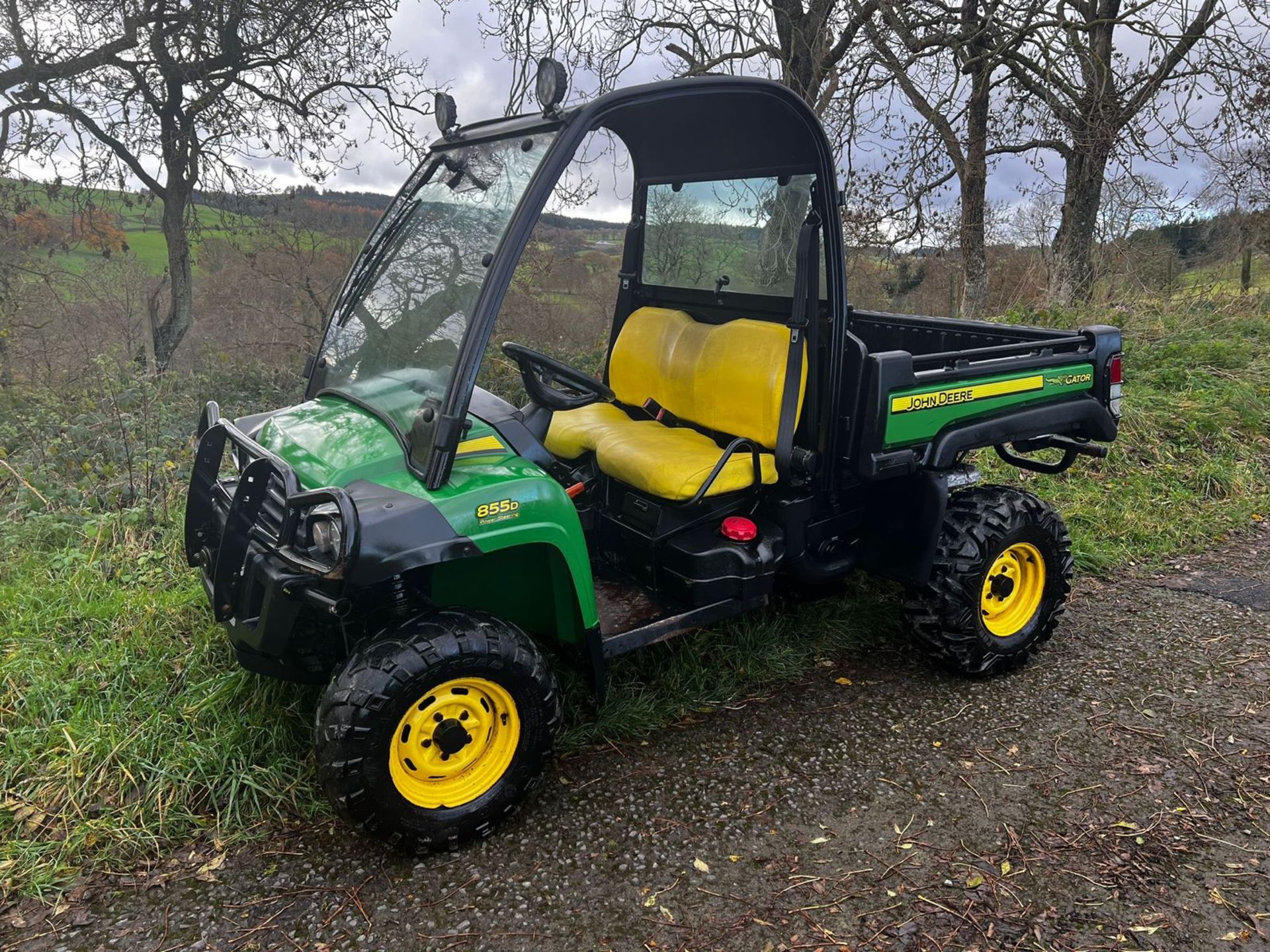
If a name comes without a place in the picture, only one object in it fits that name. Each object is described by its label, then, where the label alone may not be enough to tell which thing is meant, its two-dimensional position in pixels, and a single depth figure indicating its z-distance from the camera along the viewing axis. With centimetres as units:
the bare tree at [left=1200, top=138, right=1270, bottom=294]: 951
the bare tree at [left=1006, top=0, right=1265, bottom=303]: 828
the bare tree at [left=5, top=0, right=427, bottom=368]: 830
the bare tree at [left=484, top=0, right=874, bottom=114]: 773
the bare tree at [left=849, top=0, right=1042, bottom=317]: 805
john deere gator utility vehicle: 253
